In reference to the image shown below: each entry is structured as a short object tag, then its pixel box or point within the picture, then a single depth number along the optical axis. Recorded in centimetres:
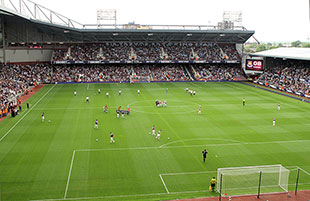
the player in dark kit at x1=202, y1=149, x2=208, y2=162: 2270
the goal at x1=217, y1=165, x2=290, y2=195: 1850
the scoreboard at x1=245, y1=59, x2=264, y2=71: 7194
